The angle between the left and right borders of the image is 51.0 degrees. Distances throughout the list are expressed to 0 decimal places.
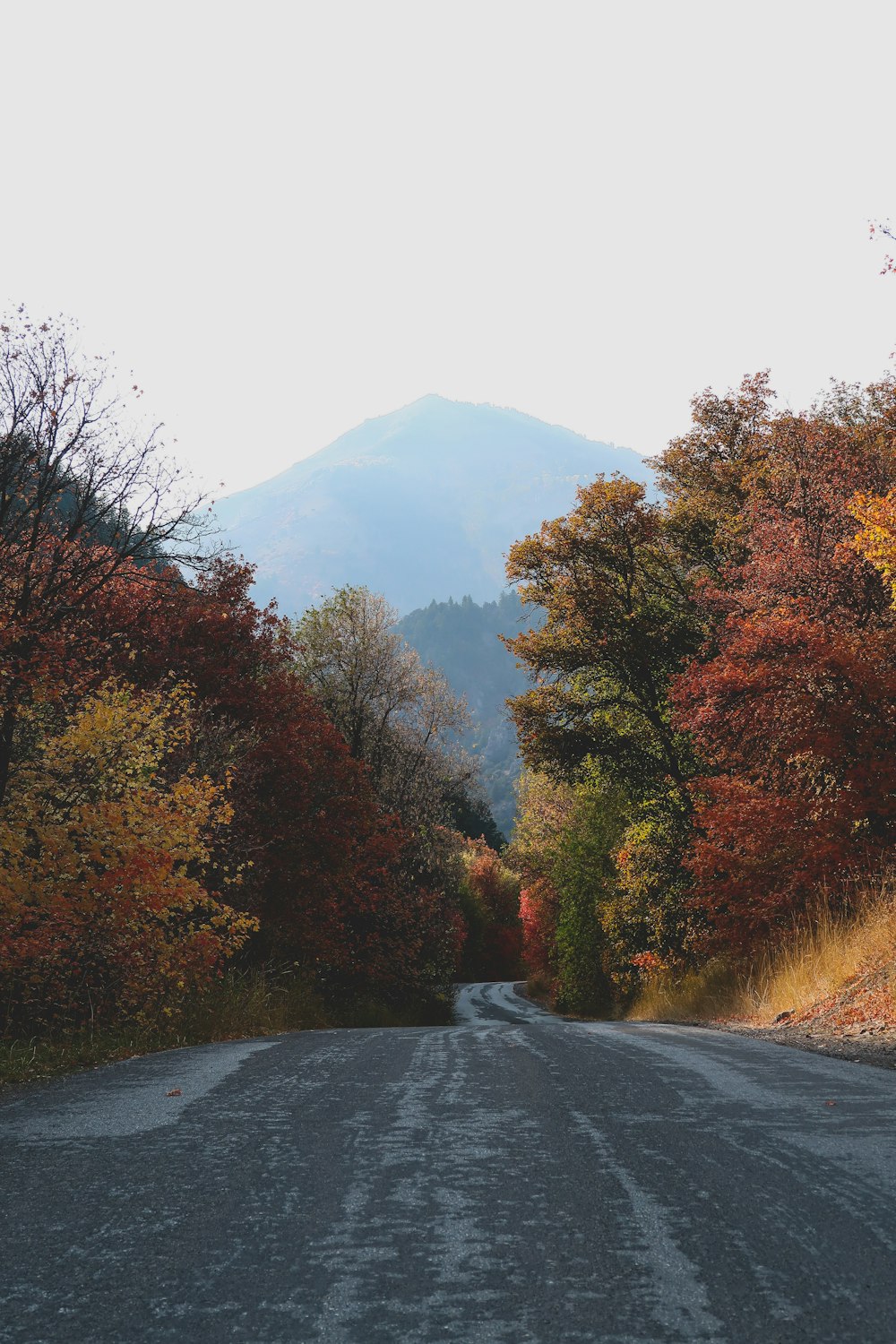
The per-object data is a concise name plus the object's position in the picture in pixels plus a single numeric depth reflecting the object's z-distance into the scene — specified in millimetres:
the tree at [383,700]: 29625
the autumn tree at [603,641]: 21969
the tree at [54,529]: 11125
